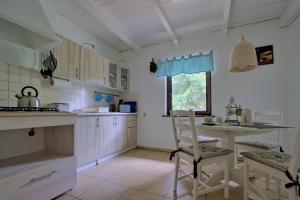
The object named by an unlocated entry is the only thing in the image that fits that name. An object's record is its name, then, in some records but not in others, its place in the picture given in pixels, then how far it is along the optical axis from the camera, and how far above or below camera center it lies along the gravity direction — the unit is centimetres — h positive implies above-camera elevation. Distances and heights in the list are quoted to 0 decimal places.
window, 320 +22
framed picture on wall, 270 +83
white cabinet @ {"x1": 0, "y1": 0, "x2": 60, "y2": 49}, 144 +82
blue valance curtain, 310 +80
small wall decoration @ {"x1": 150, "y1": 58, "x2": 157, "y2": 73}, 360 +83
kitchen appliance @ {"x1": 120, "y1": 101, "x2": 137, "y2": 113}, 360 -8
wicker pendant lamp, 185 +56
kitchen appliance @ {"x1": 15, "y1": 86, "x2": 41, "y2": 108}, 157 +2
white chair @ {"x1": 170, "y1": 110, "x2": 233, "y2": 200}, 134 -49
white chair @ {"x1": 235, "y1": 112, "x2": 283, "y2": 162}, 180 -52
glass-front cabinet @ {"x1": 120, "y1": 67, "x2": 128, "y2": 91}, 380 +58
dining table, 136 -30
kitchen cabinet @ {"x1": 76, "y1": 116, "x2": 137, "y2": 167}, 229 -59
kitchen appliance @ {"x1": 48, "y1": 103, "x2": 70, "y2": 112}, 223 -4
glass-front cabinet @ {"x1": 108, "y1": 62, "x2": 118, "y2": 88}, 341 +62
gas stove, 128 -5
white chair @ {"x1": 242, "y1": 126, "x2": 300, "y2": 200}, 95 -48
